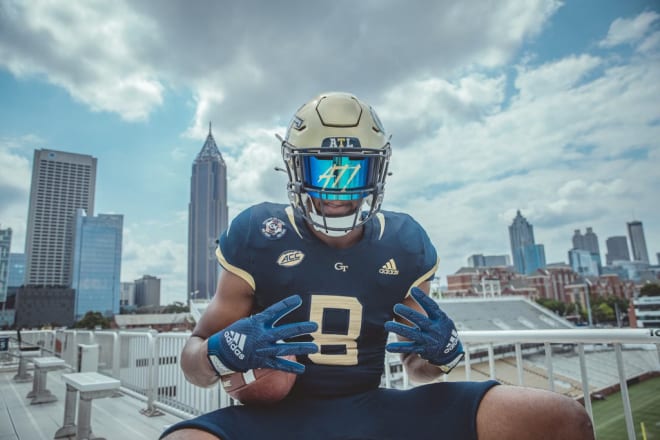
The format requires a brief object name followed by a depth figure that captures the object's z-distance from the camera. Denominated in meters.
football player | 1.12
